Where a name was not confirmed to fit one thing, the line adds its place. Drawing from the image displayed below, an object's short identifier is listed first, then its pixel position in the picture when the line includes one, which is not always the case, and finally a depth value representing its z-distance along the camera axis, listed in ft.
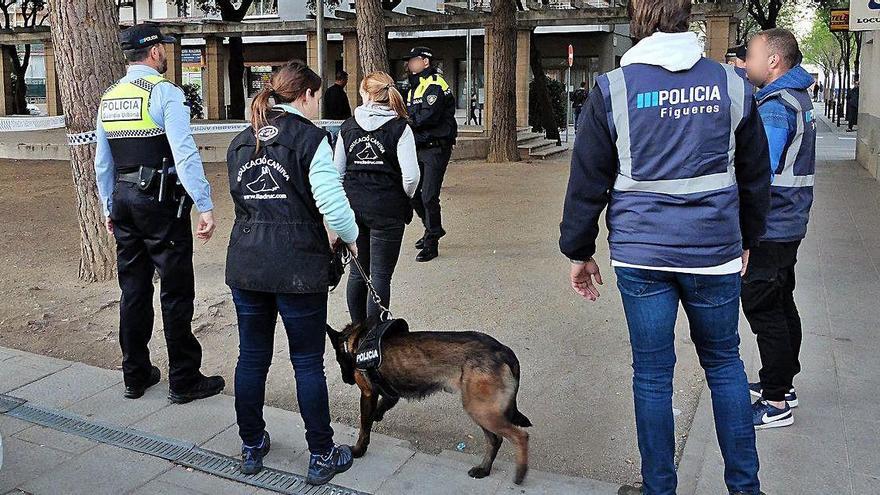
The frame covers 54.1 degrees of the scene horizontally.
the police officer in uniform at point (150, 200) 14.96
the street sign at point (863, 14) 43.42
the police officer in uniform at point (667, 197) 9.73
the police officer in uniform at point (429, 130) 26.48
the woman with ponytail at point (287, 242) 11.98
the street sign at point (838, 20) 78.11
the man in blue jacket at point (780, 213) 13.26
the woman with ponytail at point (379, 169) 17.94
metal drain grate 12.59
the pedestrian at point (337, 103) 46.75
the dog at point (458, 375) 12.16
